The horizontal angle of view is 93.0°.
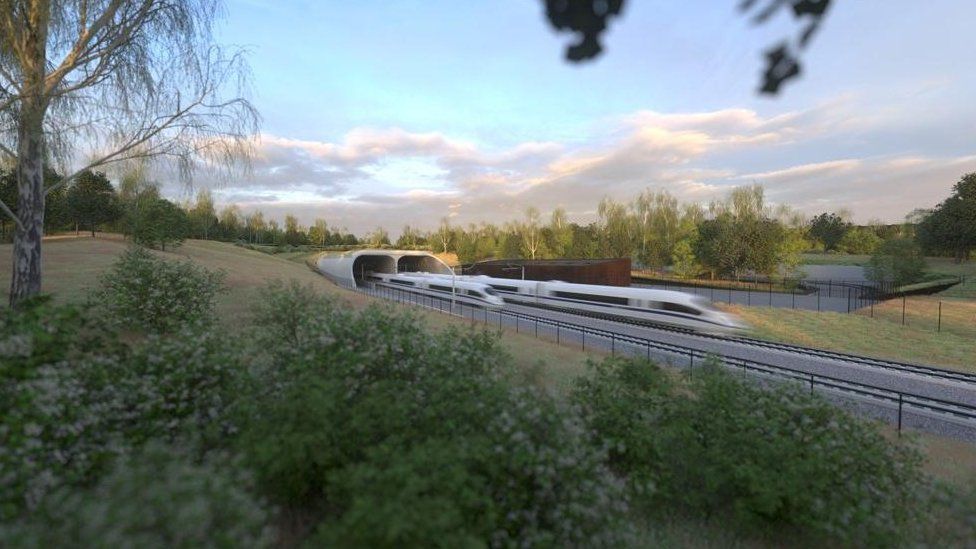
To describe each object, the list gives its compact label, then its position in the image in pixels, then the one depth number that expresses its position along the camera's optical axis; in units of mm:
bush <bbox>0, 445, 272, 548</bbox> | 2361
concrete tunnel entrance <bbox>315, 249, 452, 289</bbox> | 49519
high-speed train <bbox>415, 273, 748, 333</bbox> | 22359
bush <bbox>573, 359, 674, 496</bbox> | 5996
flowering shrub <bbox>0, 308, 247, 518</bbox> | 3756
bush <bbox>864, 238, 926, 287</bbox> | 46438
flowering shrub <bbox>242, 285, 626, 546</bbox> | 3367
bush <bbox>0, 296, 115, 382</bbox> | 4625
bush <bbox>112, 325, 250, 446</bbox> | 4773
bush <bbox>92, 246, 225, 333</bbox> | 10547
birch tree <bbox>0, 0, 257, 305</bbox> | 8766
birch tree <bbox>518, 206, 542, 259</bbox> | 77688
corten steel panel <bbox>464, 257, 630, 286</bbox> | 41688
